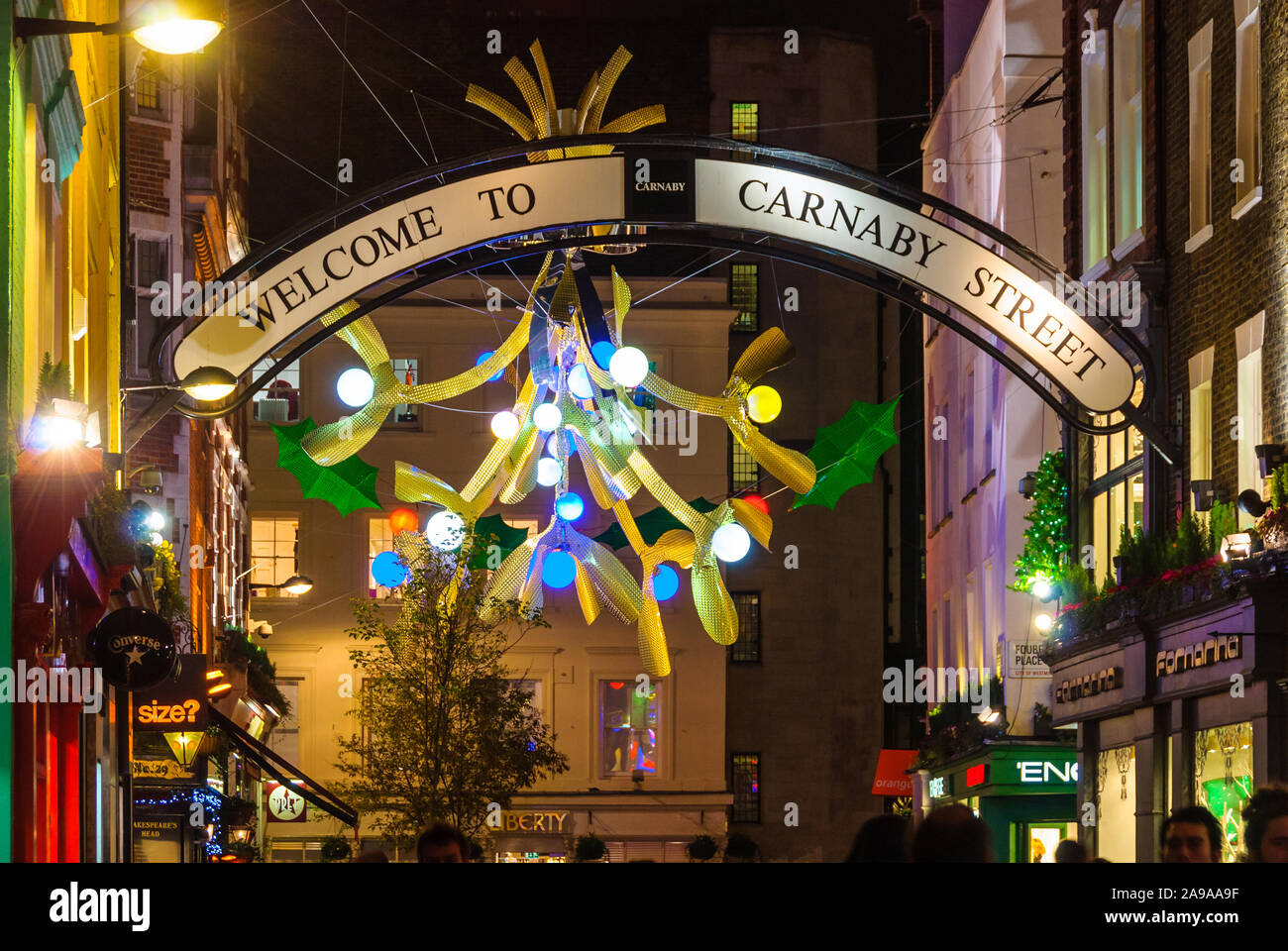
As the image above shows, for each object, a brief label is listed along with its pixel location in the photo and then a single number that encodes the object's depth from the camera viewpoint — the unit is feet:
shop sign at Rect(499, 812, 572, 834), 146.51
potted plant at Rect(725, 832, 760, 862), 145.69
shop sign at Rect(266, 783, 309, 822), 116.67
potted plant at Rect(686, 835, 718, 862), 142.10
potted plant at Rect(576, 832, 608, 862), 138.62
